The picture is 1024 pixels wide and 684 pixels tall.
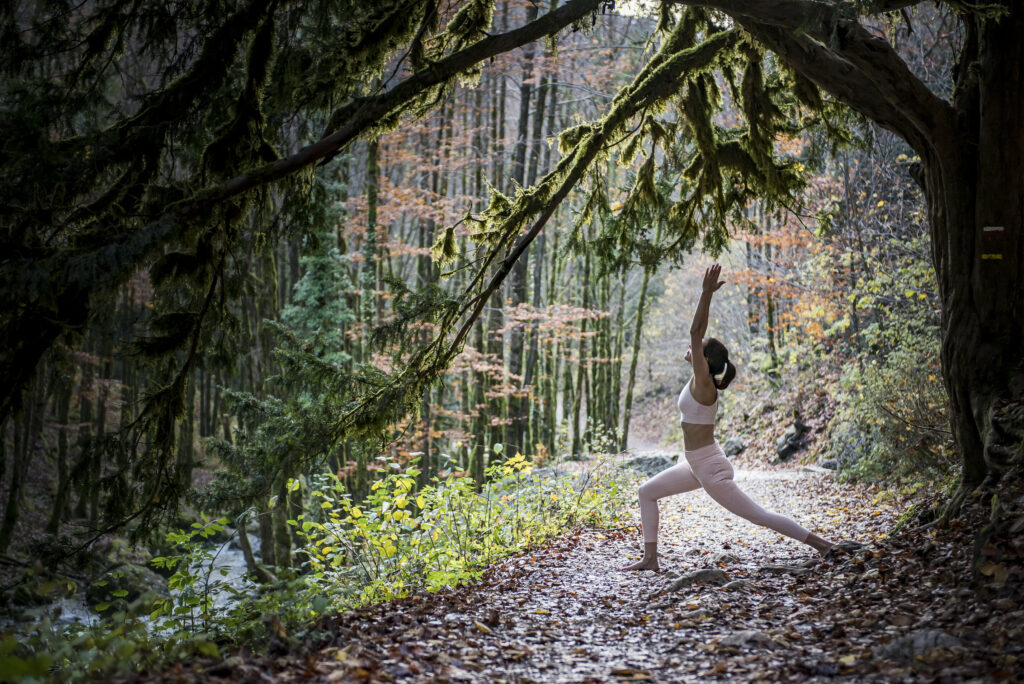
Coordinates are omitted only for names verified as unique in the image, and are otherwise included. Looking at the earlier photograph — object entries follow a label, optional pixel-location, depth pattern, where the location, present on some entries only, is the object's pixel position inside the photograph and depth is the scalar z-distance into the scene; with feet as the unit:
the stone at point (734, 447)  70.13
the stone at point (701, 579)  18.19
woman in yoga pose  18.45
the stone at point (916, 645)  11.02
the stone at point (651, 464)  53.01
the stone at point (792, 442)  59.88
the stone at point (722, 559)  21.99
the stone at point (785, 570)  18.52
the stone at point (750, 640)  12.78
